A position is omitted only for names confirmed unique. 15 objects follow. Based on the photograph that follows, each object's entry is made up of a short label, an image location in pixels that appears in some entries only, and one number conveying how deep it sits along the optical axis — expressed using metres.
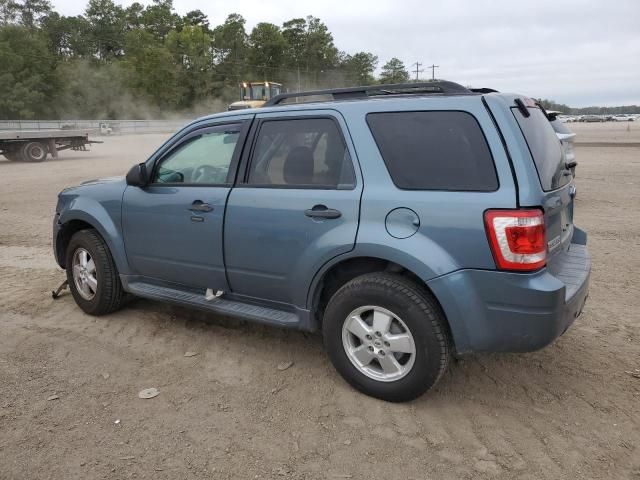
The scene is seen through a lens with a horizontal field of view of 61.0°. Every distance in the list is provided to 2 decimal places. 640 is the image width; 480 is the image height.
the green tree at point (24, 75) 62.22
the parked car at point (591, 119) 85.21
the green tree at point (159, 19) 93.81
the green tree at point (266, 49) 96.44
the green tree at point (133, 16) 91.81
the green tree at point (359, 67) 112.75
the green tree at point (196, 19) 101.81
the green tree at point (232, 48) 90.62
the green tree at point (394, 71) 116.72
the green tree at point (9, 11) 77.81
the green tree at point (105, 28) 88.81
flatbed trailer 20.52
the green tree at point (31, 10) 81.88
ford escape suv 2.90
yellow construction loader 31.11
